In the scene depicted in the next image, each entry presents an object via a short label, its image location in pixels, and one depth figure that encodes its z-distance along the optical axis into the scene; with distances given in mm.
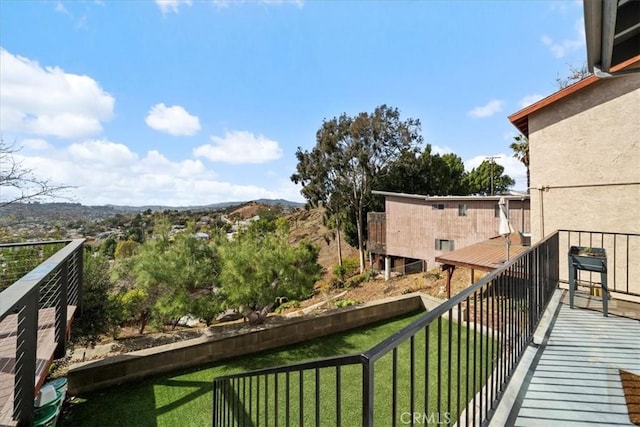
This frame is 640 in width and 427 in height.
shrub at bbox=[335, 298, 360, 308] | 9094
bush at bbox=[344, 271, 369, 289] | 17109
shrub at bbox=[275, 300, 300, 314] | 12141
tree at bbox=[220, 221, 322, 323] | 6609
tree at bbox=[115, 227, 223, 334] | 6607
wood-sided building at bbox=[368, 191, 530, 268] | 13070
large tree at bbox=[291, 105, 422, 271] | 20141
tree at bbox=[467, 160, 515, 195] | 27562
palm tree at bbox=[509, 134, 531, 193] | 17141
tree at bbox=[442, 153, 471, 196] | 24609
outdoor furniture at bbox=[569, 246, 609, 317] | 3449
